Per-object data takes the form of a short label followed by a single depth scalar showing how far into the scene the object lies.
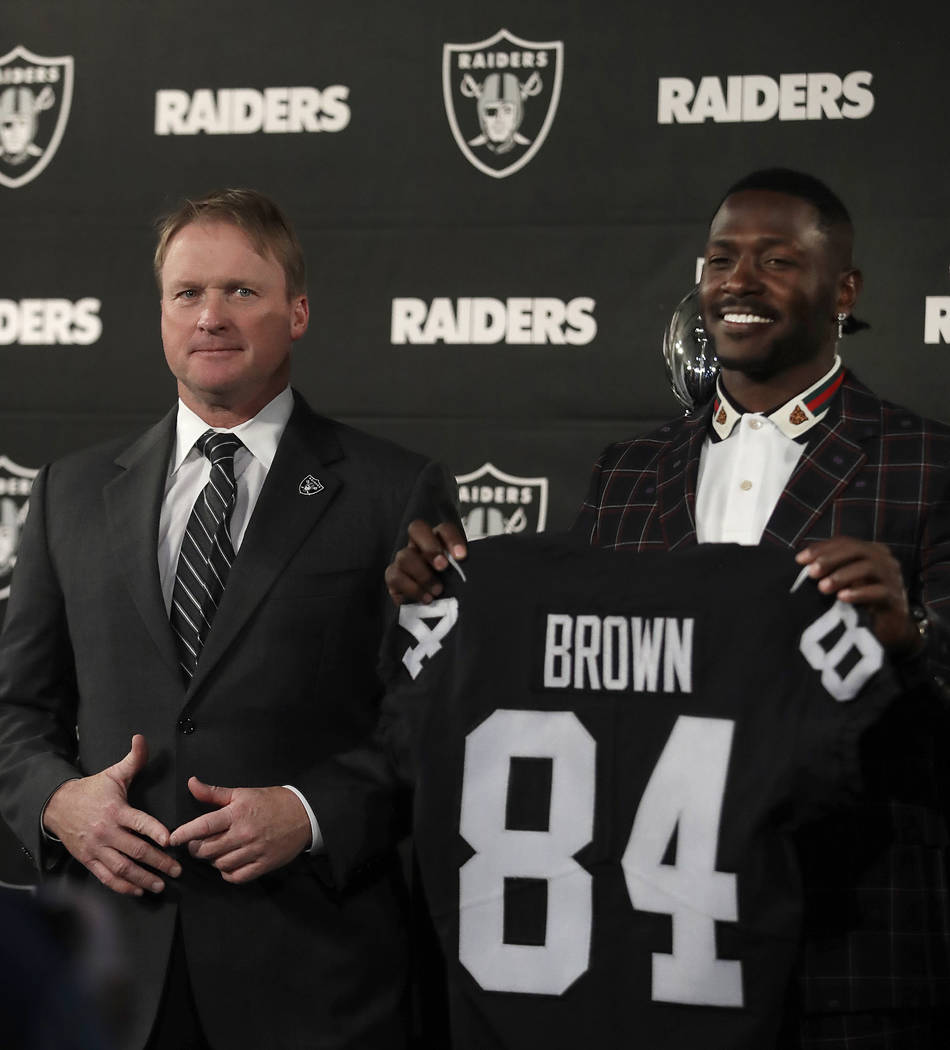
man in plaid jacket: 4.37
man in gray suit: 4.58
